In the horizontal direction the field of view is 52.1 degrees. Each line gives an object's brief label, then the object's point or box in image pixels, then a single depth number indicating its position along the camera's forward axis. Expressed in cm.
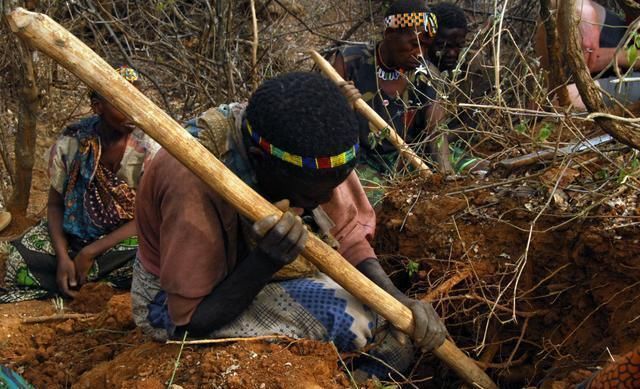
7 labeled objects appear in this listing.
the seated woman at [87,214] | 359
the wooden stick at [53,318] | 322
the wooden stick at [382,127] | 324
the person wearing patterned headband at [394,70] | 428
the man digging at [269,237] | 185
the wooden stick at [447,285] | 254
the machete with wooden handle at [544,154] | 265
